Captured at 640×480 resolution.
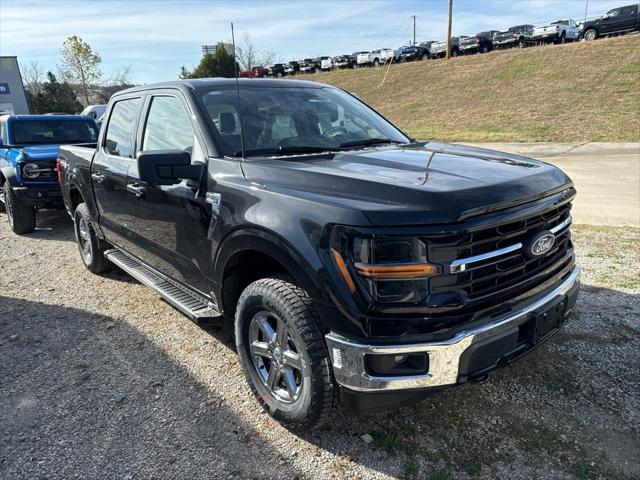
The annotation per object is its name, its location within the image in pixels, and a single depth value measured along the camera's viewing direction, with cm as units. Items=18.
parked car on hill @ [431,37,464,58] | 3772
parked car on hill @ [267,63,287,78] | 4633
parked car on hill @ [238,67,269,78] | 4409
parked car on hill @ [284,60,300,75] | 4847
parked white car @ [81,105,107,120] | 2133
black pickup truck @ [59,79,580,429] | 209
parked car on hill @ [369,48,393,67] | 4309
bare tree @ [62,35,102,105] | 4181
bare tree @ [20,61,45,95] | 4919
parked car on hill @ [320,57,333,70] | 4700
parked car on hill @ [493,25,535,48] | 3488
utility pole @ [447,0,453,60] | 3634
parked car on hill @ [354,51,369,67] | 4466
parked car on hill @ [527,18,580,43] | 3331
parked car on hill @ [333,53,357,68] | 4591
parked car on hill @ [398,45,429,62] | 4106
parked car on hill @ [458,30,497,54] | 3659
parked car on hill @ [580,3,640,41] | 2844
